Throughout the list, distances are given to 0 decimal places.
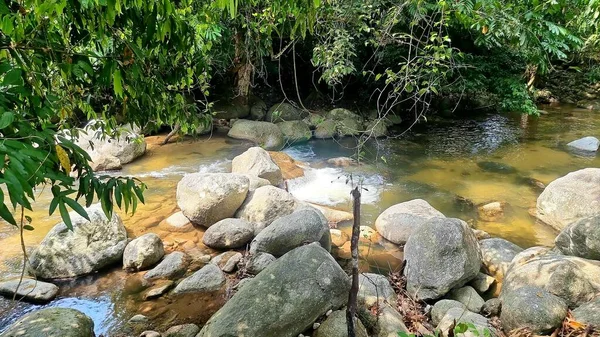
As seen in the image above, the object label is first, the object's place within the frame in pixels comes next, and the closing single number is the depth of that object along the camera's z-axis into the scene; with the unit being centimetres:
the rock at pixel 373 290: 387
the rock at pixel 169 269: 459
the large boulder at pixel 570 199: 571
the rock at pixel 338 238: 545
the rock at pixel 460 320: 349
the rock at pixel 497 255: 477
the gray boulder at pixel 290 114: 1201
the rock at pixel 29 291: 412
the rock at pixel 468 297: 402
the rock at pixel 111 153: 802
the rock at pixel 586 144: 950
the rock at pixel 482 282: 446
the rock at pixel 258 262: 459
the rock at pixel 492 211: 631
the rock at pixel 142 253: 469
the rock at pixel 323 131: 1075
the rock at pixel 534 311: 341
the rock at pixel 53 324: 304
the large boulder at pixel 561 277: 373
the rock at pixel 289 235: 485
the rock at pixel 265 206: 557
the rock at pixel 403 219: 541
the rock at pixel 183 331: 357
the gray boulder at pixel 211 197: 565
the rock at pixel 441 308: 385
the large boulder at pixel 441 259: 421
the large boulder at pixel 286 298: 326
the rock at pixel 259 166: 703
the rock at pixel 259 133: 1014
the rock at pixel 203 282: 435
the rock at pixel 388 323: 342
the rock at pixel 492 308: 389
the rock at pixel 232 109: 1191
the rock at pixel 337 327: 325
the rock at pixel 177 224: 571
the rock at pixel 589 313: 331
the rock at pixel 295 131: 1056
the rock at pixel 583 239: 432
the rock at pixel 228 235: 518
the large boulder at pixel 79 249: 454
